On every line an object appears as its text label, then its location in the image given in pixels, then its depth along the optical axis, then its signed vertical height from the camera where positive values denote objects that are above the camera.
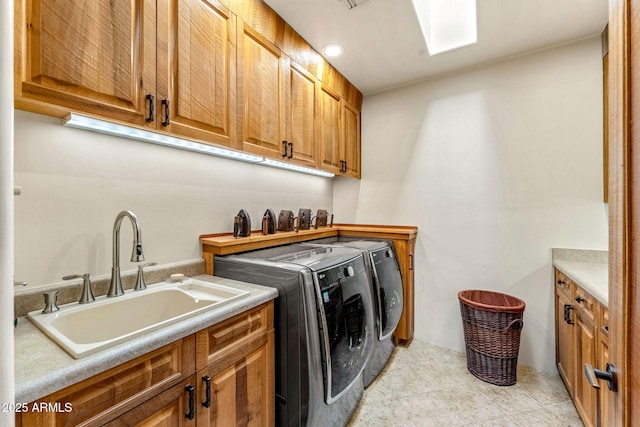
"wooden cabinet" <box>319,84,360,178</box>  2.34 +0.76
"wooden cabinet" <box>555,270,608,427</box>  1.26 -0.72
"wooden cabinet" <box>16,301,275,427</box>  0.71 -0.56
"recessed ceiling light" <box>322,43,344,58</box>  2.11 +1.32
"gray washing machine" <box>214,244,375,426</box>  1.22 -0.57
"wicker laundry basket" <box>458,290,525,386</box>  1.94 -0.92
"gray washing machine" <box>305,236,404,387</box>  1.90 -0.61
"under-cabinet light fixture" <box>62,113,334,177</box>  1.11 +0.39
